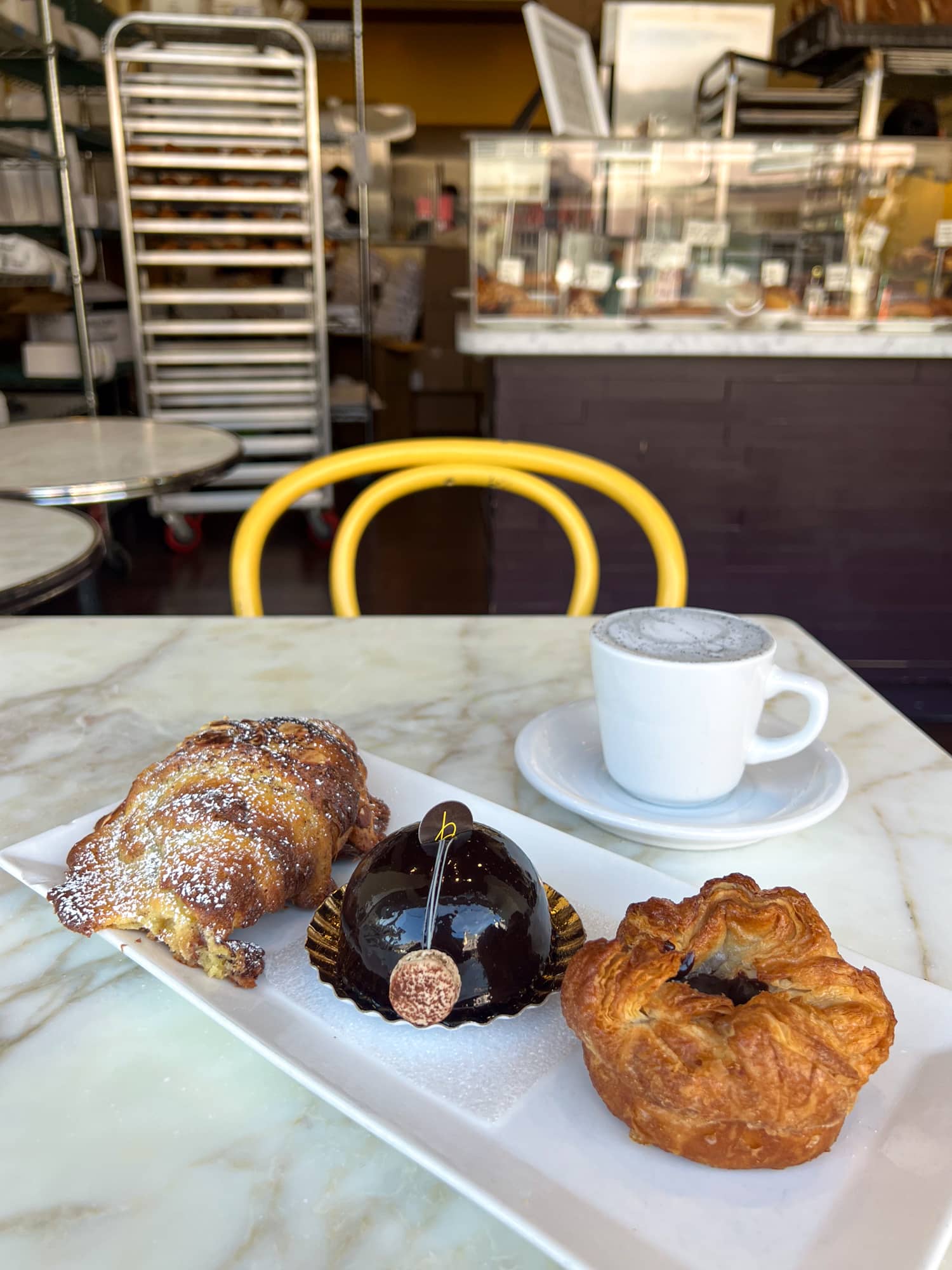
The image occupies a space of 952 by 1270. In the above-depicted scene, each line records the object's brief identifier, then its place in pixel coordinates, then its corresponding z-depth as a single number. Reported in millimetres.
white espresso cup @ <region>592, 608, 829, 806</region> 613
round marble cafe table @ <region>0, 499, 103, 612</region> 1151
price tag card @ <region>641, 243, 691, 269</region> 2674
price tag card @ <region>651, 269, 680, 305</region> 2693
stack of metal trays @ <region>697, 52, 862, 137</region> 2875
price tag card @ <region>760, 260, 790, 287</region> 2713
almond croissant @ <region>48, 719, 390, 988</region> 461
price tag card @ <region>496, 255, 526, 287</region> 2650
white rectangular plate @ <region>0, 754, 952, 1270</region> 327
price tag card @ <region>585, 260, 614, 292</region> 2676
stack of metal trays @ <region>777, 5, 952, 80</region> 2893
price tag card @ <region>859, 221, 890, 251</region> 2660
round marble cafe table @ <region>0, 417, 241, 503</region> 1772
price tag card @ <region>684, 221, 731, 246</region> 2674
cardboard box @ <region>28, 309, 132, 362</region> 3980
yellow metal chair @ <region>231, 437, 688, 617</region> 1271
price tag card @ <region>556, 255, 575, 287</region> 2658
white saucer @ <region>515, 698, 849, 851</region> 605
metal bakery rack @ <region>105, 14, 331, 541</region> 3791
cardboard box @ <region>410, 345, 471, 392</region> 6906
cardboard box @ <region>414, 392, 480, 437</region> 6949
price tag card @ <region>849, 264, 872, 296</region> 2688
